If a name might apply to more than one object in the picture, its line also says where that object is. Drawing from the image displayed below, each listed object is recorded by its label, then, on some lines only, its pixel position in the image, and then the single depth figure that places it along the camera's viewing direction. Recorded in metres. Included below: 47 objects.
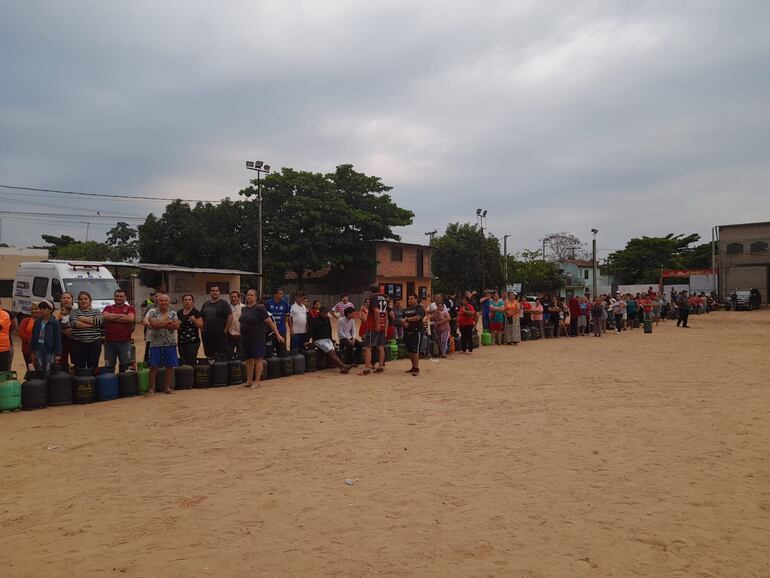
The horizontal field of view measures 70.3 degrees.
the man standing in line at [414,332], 11.60
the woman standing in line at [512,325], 18.36
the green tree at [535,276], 54.09
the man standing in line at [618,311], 23.33
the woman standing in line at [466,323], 15.45
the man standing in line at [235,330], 11.15
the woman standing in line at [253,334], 10.04
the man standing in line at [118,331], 9.27
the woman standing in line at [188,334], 10.59
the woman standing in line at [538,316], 20.14
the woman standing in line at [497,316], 17.97
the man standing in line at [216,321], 10.83
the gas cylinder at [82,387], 8.75
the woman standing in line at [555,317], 20.86
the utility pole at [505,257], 50.31
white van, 17.16
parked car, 44.28
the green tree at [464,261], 48.09
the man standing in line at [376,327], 11.46
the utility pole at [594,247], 45.78
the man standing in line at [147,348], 10.30
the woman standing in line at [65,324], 9.27
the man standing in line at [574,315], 21.39
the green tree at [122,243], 44.94
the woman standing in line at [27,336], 9.74
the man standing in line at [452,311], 16.50
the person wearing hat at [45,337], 8.79
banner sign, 51.16
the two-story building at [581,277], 72.07
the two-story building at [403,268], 39.97
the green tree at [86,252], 49.22
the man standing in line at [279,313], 11.96
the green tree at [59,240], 59.59
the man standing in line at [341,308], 12.57
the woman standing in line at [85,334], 9.22
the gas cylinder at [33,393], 8.35
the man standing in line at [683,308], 25.94
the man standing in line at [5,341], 9.05
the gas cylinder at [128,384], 9.28
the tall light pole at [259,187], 30.81
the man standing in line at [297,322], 12.43
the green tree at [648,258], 62.66
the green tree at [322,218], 33.78
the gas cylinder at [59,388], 8.59
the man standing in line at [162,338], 9.37
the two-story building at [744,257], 52.69
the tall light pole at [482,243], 45.91
